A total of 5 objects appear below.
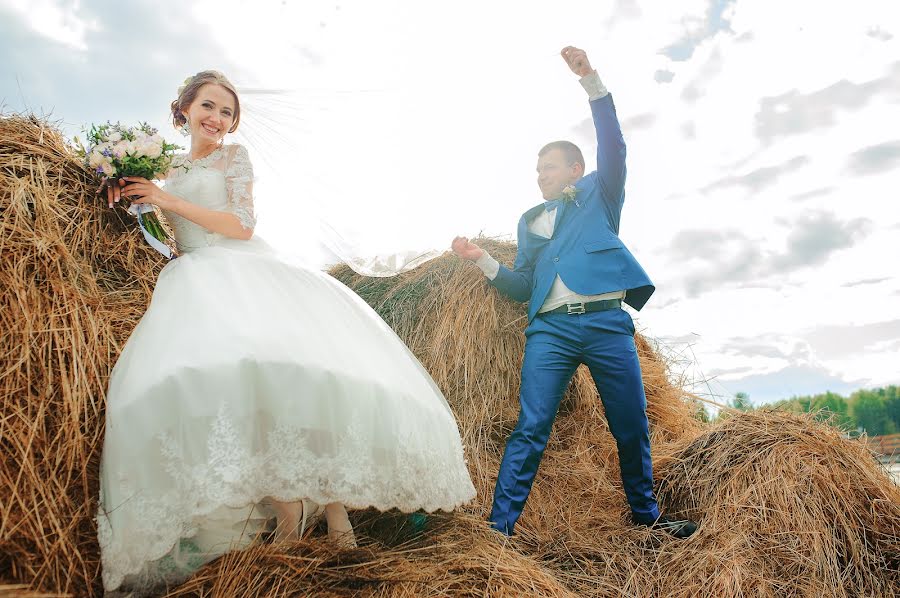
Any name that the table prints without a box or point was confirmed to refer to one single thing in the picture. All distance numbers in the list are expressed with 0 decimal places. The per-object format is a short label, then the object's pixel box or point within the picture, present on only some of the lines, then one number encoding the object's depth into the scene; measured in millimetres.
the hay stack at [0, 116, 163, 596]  1918
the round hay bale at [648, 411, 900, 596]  2938
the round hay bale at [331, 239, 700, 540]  3709
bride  1932
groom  3312
